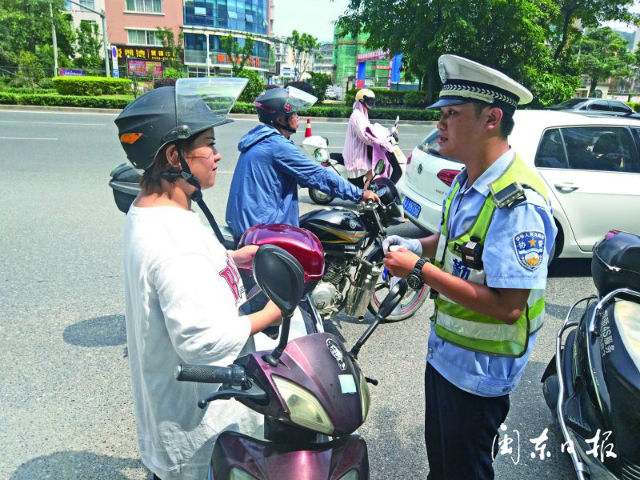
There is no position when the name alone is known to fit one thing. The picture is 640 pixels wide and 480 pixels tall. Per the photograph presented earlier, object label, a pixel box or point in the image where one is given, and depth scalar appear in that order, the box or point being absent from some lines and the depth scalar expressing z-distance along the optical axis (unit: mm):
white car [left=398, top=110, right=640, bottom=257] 4648
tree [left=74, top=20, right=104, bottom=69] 39938
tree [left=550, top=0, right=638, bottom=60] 23469
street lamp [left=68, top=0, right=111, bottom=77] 26188
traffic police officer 1480
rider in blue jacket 3205
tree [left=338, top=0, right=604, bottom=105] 21328
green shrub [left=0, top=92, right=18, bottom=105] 18641
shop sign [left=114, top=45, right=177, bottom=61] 47094
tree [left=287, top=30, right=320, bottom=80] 62438
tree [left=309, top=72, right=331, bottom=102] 28052
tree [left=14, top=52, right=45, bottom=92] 25562
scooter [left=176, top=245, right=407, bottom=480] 1104
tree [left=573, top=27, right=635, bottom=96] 43562
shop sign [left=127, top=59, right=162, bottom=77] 43219
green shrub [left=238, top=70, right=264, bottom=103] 23172
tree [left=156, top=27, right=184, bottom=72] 46547
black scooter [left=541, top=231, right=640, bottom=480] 1757
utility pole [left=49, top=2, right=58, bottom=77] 31886
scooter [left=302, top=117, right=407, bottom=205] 6570
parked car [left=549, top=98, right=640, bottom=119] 15828
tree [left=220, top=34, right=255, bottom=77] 37238
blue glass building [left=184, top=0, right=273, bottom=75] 51344
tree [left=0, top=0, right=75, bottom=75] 31047
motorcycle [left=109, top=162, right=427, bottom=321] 3447
